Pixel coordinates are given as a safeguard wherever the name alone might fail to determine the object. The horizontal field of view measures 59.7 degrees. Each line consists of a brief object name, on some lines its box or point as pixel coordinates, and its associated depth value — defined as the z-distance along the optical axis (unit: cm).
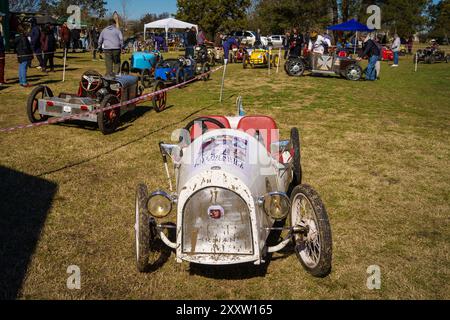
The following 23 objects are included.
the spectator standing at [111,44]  1174
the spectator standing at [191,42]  1983
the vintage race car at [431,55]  2784
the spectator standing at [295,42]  1861
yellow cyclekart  2061
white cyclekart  331
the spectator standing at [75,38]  3002
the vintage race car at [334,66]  1716
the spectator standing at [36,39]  1533
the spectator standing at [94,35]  2798
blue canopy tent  2855
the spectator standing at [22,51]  1282
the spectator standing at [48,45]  1661
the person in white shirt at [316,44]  1697
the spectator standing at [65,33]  1891
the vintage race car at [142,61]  1572
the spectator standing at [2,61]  1236
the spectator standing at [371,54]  1645
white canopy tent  3284
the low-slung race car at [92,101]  801
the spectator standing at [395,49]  2468
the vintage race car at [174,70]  1339
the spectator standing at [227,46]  2200
